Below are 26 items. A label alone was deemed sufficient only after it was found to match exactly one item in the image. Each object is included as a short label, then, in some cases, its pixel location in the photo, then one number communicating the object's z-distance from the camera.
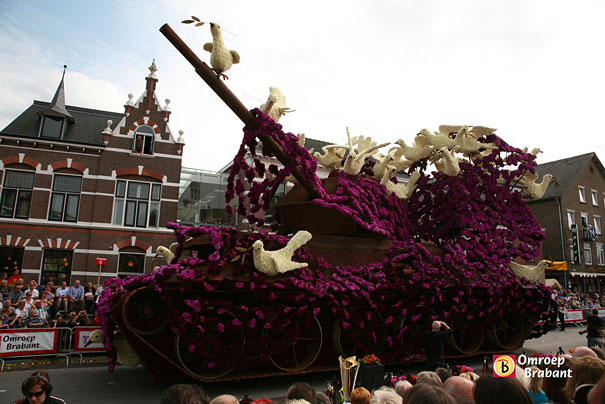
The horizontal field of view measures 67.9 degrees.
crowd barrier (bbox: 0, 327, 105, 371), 8.77
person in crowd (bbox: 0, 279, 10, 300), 13.49
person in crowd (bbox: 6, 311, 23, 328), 9.39
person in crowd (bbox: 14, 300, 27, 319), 9.84
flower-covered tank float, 6.21
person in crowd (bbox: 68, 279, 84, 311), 11.52
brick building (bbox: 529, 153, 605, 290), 28.34
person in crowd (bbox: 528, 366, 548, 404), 3.46
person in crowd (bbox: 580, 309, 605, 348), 9.38
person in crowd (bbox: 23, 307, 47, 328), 9.59
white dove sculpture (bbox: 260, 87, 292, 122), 7.77
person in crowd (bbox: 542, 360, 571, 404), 3.49
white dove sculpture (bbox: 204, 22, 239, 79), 6.88
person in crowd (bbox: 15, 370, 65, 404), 3.46
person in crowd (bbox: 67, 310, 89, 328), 10.02
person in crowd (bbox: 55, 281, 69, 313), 11.46
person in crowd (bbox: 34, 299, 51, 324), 9.91
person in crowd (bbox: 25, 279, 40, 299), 11.31
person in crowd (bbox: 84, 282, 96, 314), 11.27
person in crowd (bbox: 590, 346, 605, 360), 4.19
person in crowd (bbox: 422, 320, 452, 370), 6.61
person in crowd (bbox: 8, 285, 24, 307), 11.20
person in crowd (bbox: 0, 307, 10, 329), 9.34
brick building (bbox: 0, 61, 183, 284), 16.31
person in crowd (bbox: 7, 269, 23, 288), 14.46
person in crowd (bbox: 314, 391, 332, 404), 3.03
